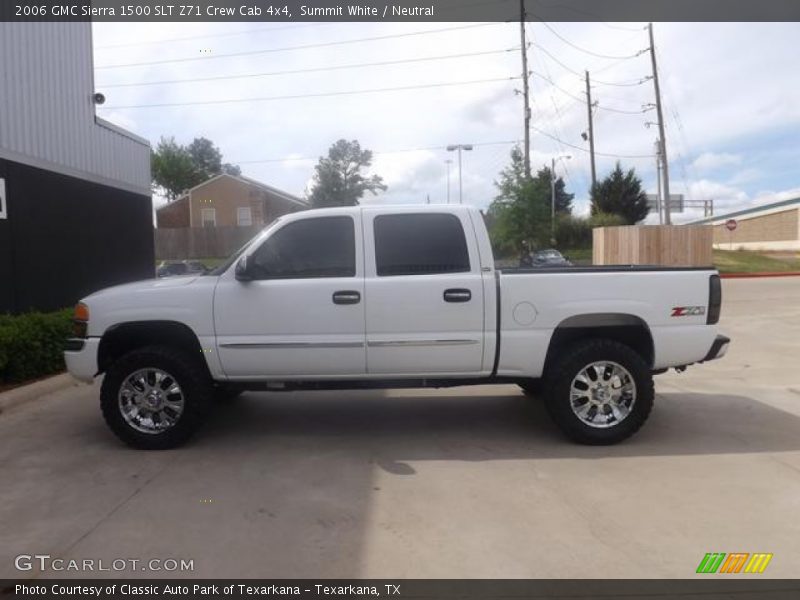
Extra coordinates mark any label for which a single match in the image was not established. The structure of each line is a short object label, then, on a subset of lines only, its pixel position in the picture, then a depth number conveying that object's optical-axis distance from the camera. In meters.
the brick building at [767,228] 60.69
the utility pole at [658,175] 36.31
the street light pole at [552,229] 39.34
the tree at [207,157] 94.94
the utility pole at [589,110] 46.84
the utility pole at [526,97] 33.31
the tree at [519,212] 36.59
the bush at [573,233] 49.47
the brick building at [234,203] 50.75
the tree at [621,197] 51.78
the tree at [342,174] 56.09
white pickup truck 5.53
